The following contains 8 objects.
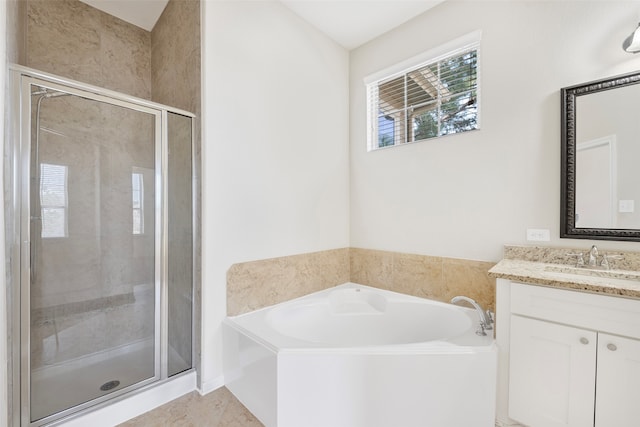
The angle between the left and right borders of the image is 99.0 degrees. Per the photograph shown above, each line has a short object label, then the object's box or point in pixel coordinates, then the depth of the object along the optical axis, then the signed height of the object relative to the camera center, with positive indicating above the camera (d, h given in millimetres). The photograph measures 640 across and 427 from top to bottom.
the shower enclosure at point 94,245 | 1392 -221
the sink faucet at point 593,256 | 1562 -251
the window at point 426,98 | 2146 +996
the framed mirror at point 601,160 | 1516 +307
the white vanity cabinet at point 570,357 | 1191 -690
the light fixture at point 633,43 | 1419 +898
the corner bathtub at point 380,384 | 1422 -909
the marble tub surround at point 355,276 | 2012 -552
